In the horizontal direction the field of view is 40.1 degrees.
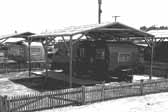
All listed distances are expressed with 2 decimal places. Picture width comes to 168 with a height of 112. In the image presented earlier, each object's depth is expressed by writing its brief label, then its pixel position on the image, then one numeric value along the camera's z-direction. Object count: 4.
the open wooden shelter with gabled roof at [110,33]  14.74
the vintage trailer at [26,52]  29.89
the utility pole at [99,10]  33.23
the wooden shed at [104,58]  17.84
